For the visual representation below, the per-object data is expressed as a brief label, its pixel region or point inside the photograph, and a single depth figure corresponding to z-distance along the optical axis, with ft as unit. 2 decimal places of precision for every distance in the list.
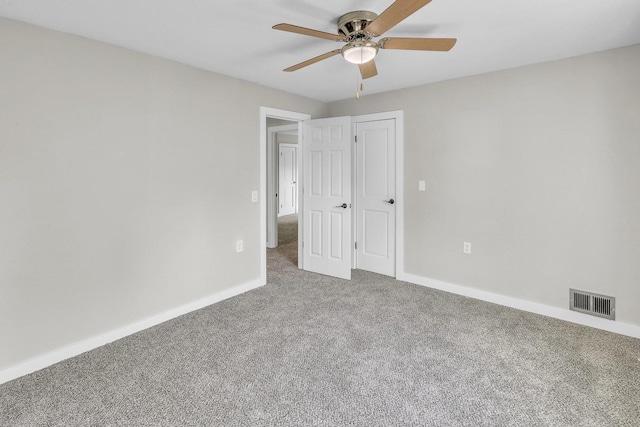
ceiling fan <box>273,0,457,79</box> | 5.64
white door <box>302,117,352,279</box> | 12.97
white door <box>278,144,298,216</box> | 29.62
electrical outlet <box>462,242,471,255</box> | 11.24
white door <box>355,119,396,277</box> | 13.03
